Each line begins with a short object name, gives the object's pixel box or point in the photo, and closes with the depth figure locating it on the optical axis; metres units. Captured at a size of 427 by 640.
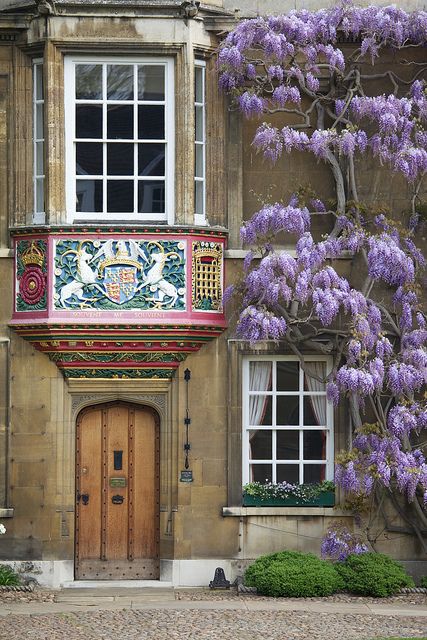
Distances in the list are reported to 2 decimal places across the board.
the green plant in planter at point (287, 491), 20.62
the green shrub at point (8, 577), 19.91
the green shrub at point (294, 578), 19.38
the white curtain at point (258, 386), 20.86
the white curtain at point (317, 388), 20.91
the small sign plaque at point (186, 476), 20.50
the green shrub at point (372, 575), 19.48
